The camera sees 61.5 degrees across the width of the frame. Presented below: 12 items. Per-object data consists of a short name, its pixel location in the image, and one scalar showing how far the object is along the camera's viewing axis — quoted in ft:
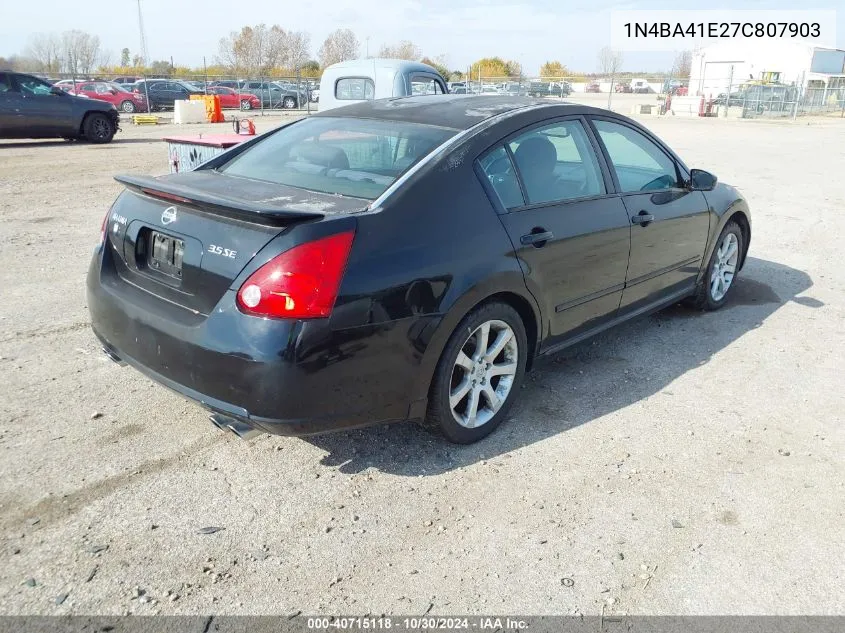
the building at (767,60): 200.03
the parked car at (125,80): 126.05
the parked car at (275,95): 123.34
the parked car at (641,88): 241.55
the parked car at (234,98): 116.47
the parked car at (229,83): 135.17
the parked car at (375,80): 38.32
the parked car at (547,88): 146.84
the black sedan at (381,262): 9.00
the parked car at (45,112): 50.85
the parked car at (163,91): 105.91
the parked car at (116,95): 102.22
